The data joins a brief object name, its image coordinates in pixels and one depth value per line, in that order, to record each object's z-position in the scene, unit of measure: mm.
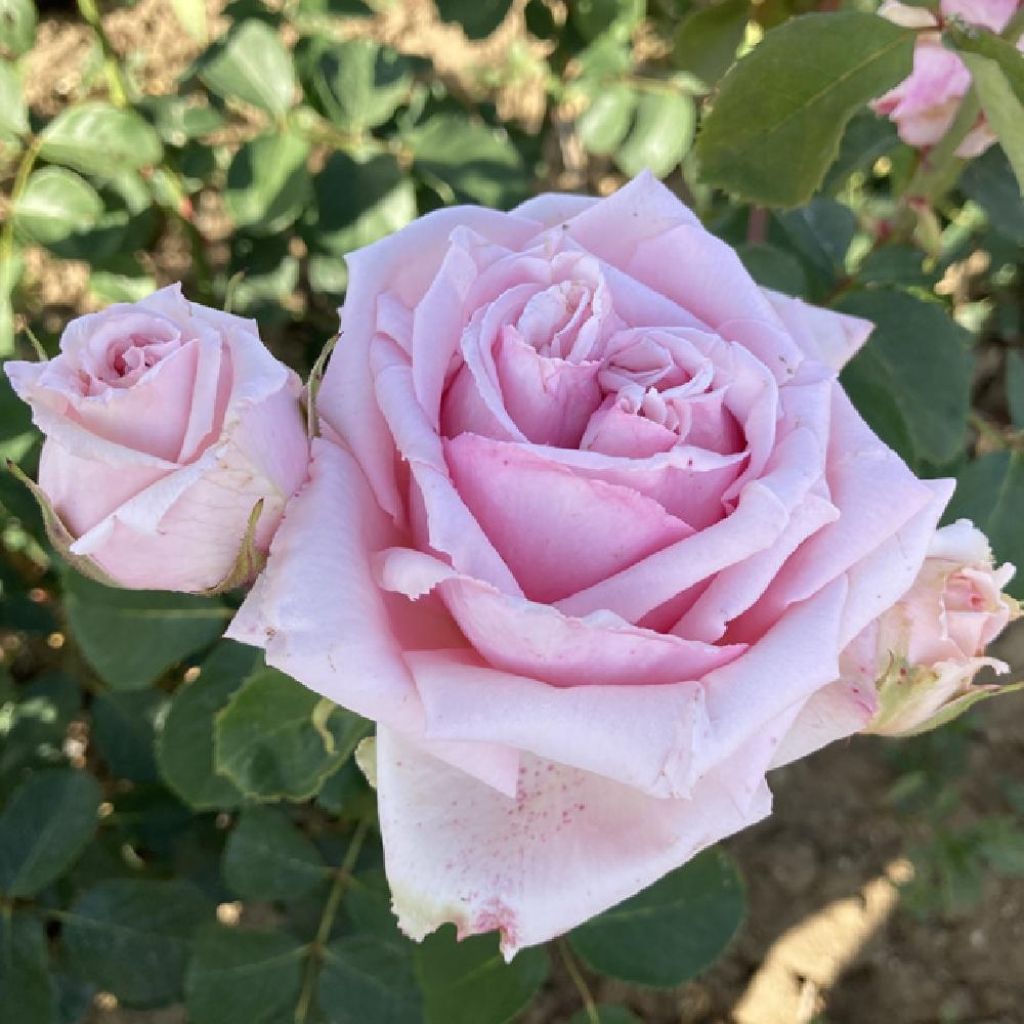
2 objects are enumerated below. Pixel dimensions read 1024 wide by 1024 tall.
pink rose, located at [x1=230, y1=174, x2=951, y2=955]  148
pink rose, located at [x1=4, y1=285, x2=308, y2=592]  147
